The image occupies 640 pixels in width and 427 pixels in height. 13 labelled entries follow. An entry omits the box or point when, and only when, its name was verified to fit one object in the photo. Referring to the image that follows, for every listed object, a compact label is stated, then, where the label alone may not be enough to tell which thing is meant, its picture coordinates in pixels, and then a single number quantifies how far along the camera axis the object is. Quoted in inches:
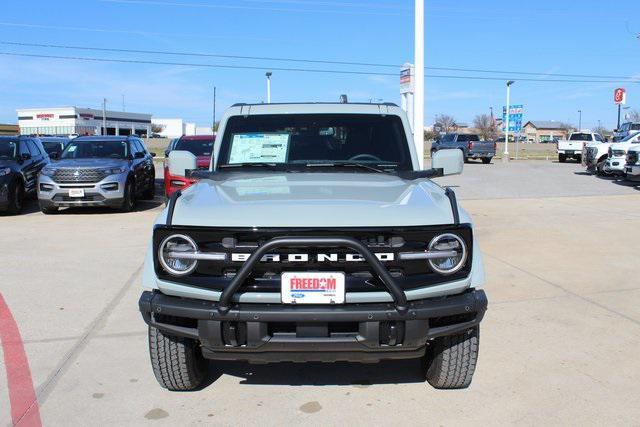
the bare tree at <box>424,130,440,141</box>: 3922.7
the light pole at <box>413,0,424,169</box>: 527.5
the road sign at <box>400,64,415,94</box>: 546.6
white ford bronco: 119.0
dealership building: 3969.0
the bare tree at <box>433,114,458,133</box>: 4451.3
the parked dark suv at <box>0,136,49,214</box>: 486.9
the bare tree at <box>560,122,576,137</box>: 5856.3
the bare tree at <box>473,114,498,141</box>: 4345.0
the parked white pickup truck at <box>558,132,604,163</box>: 1363.2
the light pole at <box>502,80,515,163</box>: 1730.8
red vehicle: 500.4
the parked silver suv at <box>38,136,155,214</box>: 480.7
